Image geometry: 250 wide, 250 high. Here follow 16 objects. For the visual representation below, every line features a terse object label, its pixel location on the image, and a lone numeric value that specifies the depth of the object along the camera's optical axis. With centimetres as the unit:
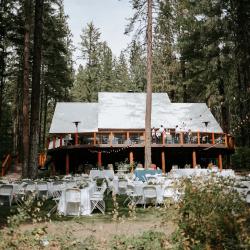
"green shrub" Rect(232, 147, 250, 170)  2065
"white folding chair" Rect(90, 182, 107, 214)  813
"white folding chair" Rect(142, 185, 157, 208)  890
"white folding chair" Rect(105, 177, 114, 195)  1193
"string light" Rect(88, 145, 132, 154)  1838
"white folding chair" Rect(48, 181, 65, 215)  983
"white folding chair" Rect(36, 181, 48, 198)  1005
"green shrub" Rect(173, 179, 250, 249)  385
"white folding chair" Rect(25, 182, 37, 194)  972
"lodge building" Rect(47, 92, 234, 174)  1864
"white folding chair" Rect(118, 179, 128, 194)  1141
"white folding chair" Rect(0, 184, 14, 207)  939
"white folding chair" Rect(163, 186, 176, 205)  884
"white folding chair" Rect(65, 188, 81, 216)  794
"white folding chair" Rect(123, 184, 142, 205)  897
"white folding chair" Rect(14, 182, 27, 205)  966
